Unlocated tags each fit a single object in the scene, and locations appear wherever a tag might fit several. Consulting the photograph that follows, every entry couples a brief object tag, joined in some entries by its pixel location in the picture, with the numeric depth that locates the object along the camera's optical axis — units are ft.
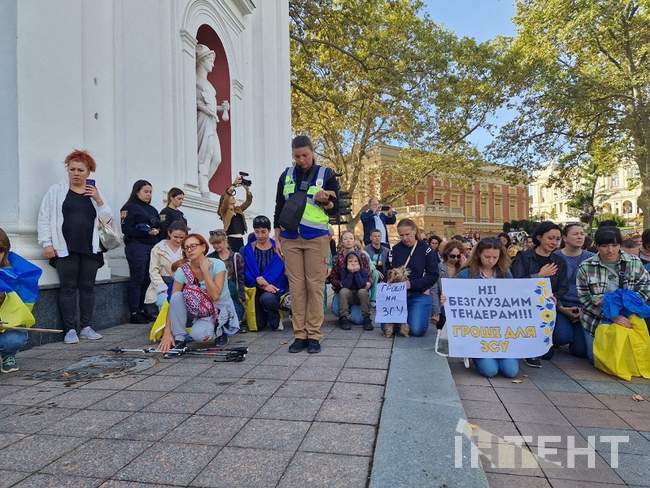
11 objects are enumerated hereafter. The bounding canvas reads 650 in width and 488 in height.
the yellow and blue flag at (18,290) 12.62
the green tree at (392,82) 53.42
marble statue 30.48
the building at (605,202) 243.46
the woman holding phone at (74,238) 16.61
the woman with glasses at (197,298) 15.05
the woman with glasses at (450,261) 20.67
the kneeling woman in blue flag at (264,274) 19.12
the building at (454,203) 101.72
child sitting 20.21
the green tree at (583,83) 55.47
